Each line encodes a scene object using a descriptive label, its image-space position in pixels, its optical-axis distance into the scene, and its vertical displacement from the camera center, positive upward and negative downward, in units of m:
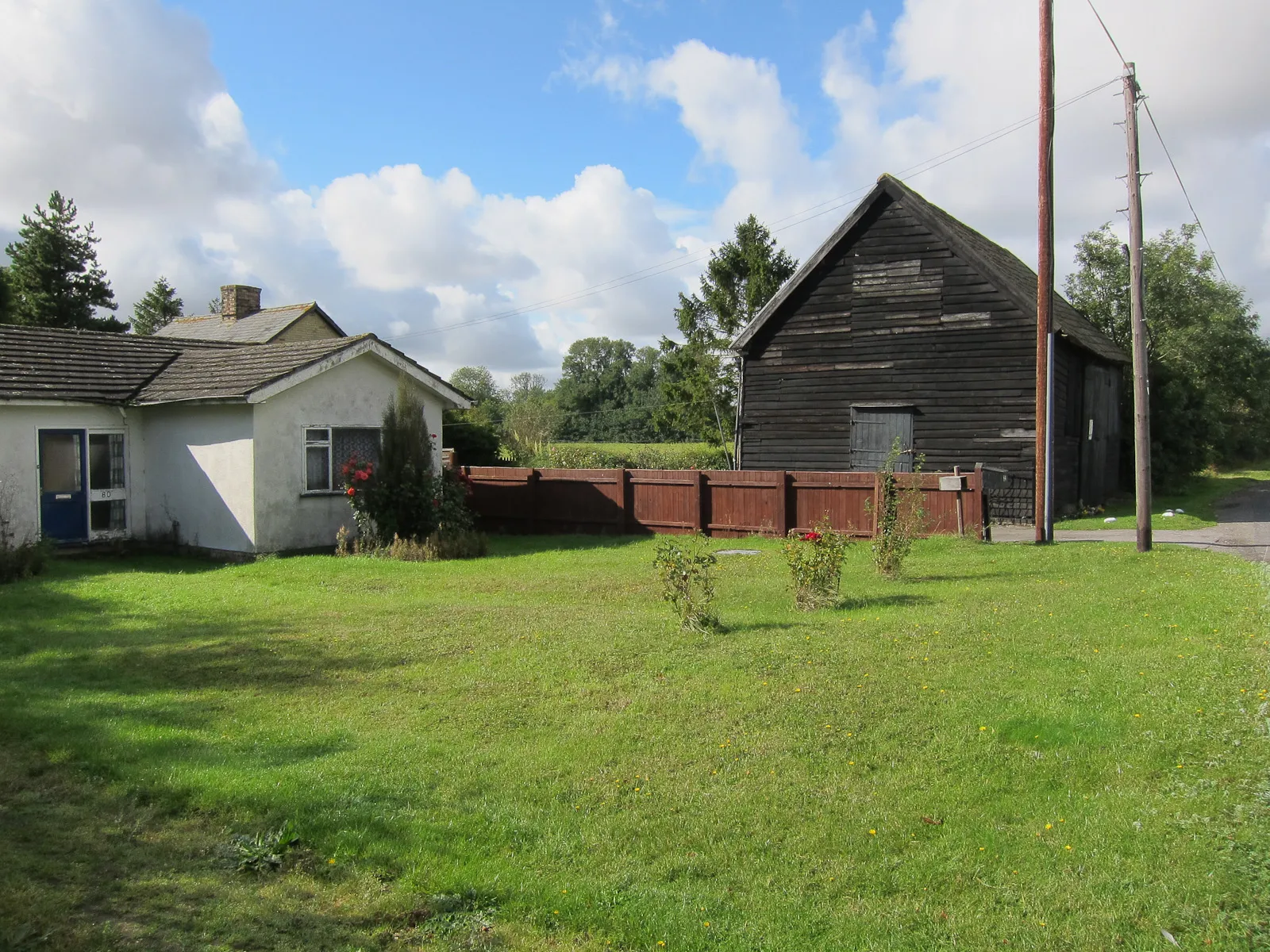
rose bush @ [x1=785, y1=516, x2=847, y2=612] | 11.33 -1.05
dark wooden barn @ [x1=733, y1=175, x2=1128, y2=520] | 21.81 +2.89
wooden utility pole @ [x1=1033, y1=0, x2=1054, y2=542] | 17.09 +3.69
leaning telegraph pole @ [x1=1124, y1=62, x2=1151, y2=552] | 15.76 +2.33
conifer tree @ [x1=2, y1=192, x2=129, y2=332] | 45.75 +10.88
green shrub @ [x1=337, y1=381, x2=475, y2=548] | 18.02 -0.01
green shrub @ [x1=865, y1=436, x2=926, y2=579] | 13.60 -0.67
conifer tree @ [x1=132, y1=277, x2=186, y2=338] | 64.75 +12.84
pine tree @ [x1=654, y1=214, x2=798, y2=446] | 43.53 +7.38
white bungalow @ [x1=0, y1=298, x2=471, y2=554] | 17.36 +1.11
